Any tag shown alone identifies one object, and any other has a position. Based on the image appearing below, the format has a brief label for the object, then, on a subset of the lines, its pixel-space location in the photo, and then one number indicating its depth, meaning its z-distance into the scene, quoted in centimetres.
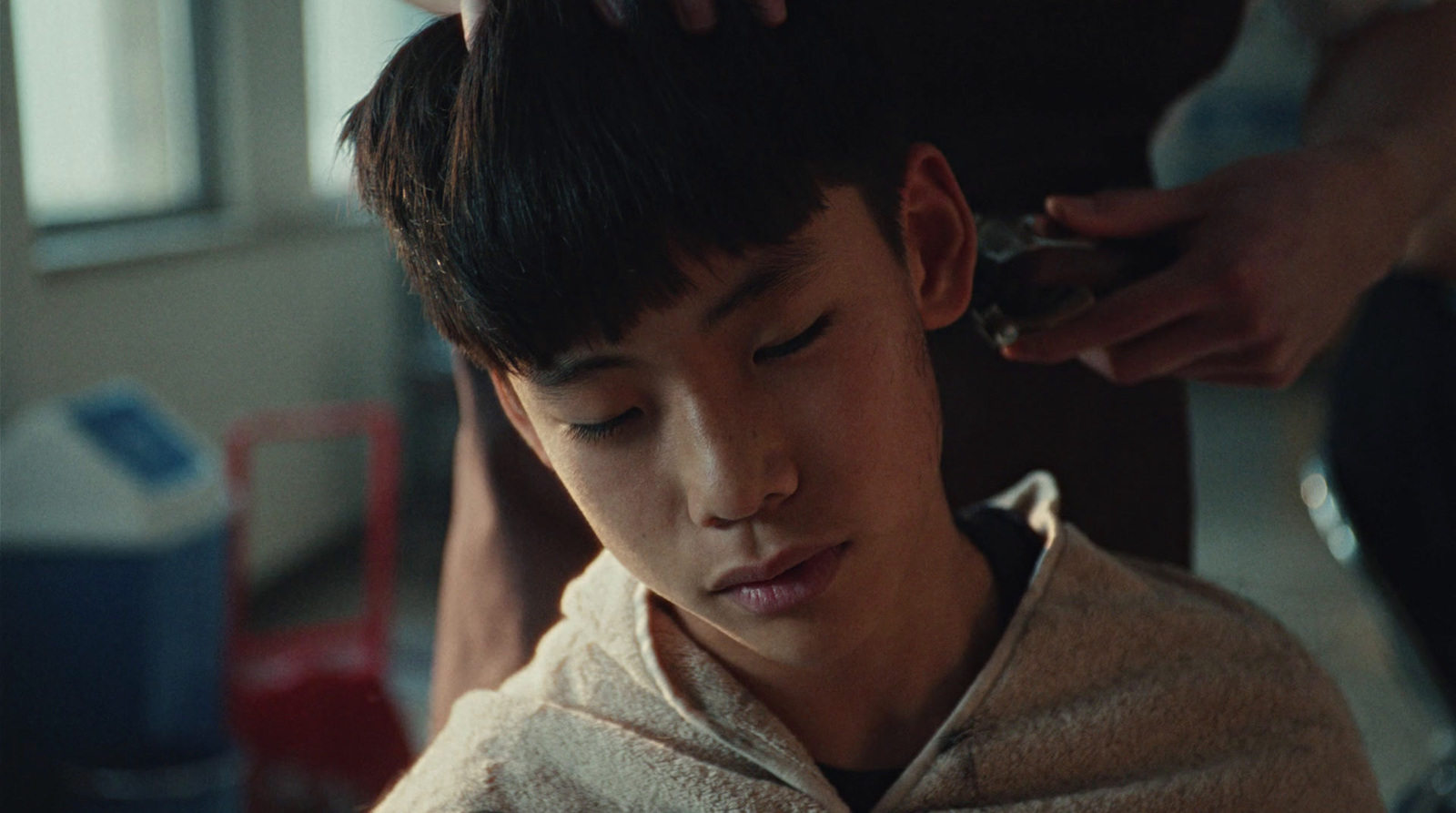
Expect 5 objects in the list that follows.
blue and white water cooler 246
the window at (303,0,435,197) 463
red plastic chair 271
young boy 83
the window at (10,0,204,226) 337
